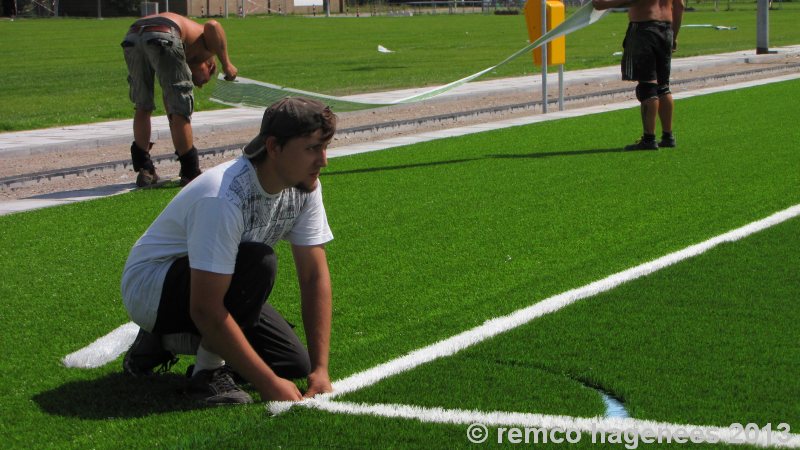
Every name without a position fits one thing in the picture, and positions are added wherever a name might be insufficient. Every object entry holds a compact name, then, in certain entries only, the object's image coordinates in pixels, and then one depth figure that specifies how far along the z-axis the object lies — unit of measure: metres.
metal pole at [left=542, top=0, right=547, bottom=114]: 15.66
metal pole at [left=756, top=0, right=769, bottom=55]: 26.34
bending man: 9.88
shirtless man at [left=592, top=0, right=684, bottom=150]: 11.41
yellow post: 15.93
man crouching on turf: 4.09
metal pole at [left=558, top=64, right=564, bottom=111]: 16.33
